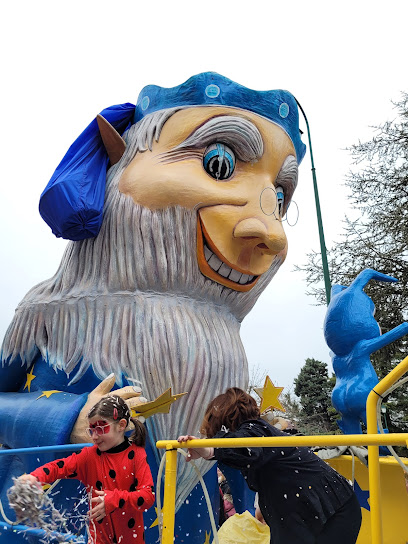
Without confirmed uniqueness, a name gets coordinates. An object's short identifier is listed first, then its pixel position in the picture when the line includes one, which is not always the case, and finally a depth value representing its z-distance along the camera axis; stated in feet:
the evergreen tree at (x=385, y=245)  29.84
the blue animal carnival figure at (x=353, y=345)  10.31
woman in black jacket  5.52
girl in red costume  6.01
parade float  9.90
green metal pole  21.63
